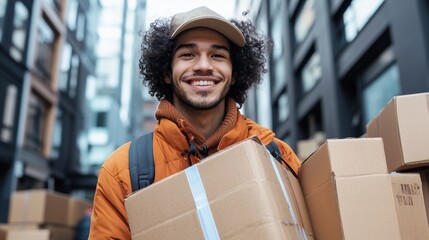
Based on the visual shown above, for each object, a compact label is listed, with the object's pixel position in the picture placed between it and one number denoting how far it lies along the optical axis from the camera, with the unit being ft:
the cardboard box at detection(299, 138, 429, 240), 4.46
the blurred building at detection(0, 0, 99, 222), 38.70
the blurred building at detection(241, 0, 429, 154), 19.62
